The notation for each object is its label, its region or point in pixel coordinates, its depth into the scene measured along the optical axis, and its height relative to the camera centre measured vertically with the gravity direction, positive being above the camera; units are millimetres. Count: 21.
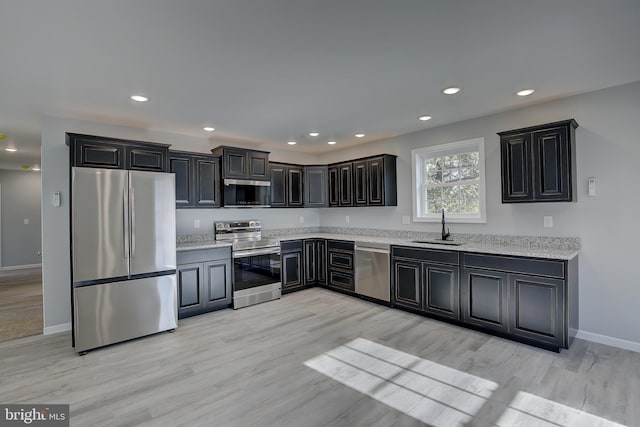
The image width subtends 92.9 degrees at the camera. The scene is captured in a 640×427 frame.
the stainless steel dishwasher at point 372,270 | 4387 -843
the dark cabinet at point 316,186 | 5723 +545
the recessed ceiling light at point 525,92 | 3083 +1227
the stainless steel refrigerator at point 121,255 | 3129 -406
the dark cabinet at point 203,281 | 3959 -873
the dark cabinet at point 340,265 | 4930 -854
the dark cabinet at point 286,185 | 5379 +551
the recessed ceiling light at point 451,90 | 3011 +1233
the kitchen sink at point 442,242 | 3966 -400
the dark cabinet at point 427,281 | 3652 -871
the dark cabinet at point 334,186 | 5561 +525
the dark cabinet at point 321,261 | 5383 -819
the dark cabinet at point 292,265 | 5066 -852
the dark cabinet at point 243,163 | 4629 +841
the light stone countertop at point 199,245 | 3968 -391
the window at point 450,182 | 4102 +451
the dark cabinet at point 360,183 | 5074 +524
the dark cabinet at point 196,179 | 4266 +559
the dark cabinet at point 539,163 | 3105 +516
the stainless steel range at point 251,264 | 4457 -739
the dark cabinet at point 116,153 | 3270 +738
